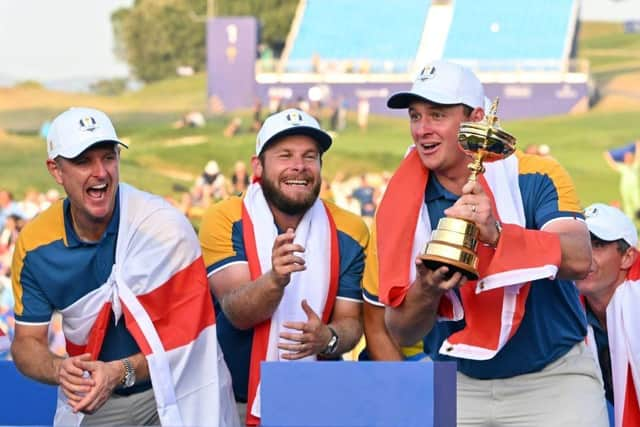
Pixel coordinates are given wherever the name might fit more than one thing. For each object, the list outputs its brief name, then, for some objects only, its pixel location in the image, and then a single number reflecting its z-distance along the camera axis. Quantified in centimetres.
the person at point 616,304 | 1192
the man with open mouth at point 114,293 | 1018
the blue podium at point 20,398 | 1216
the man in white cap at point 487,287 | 983
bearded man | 1120
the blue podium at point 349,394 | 818
